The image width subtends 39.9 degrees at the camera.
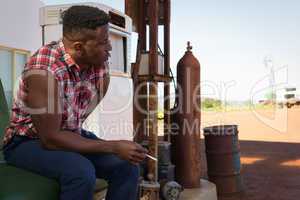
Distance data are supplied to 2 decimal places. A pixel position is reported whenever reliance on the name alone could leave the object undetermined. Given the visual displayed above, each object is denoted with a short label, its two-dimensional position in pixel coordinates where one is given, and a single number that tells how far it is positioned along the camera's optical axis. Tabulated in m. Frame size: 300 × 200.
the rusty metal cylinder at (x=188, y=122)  4.32
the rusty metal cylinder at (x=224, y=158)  4.71
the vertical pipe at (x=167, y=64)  4.29
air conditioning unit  3.54
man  1.71
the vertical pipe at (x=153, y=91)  3.55
